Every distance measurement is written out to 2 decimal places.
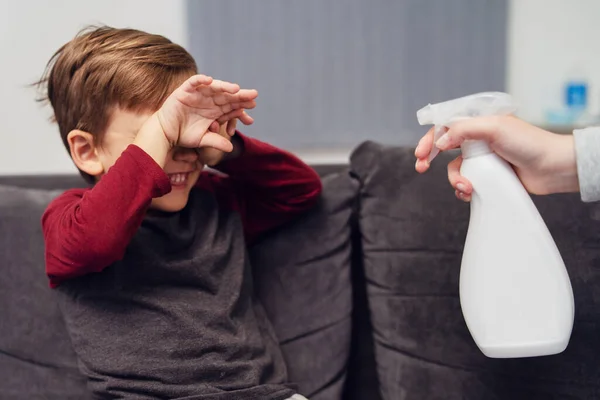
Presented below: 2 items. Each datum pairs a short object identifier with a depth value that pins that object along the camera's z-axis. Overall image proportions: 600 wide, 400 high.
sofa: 0.87
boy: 0.76
